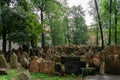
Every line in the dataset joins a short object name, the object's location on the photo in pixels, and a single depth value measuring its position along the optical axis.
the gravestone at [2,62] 6.01
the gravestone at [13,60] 6.82
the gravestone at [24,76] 4.33
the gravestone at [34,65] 6.37
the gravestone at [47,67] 6.24
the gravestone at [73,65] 6.29
